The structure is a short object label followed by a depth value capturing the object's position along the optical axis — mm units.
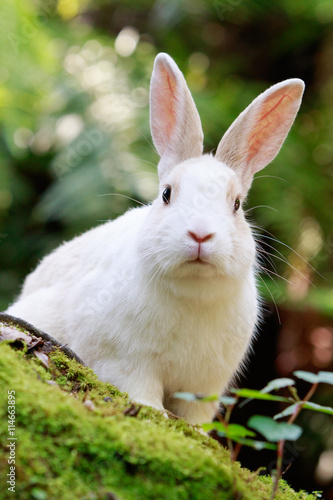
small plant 2135
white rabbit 3439
